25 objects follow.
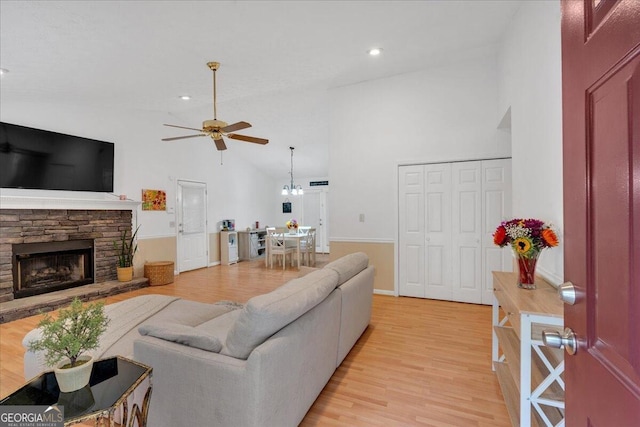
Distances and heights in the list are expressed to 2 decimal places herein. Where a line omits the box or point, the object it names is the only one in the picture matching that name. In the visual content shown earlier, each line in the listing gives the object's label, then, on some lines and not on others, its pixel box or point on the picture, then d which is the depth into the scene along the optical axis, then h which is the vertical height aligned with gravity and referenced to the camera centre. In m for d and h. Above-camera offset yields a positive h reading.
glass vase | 1.85 -0.36
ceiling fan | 3.45 +1.01
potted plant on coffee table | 1.18 -0.50
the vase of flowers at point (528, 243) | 1.82 -0.19
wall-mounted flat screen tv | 3.97 +0.80
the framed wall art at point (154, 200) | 5.66 +0.29
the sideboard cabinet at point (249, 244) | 8.00 -0.80
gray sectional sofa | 1.42 -0.76
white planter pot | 1.17 -0.63
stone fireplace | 4.03 -0.46
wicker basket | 5.36 -1.03
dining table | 6.74 -0.52
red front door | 0.56 +0.01
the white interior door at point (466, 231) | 4.17 -0.26
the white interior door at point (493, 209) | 4.02 +0.05
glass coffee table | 1.12 -0.71
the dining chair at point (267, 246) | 7.09 -0.75
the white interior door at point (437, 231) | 4.33 -0.26
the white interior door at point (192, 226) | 6.45 -0.25
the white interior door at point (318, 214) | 9.41 -0.01
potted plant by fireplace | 5.12 -0.68
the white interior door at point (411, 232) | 4.48 -0.28
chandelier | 8.04 +0.68
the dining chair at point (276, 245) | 6.85 -0.72
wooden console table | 1.44 -0.83
